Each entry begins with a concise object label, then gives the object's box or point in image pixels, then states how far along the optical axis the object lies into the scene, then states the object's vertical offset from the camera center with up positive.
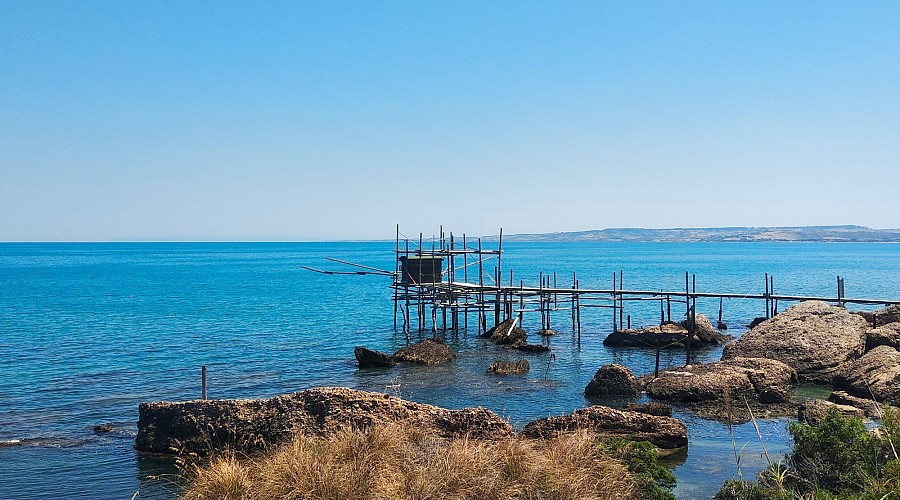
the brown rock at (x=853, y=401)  18.47 -4.45
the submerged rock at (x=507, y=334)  36.19 -5.07
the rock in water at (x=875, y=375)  19.70 -4.22
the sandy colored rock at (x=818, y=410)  17.44 -4.33
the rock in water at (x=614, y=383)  23.00 -4.70
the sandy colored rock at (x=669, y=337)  34.84 -5.06
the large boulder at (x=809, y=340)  25.14 -3.90
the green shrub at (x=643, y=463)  11.58 -3.77
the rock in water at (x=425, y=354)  30.45 -4.92
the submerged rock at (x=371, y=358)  29.67 -4.89
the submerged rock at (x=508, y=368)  27.92 -5.07
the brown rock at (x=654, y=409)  19.00 -4.55
